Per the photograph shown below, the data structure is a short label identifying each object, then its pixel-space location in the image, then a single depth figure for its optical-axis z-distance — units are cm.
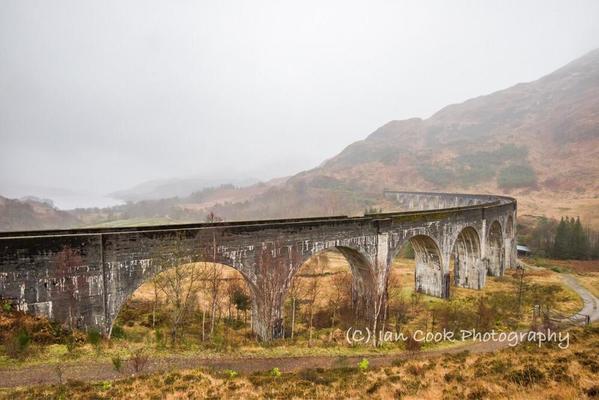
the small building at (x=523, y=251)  6278
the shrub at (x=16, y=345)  1274
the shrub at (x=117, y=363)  1300
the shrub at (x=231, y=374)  1410
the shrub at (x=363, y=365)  1597
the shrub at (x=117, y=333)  1701
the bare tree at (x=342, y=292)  2990
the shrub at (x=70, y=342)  1388
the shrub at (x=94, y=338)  1462
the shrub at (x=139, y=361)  1294
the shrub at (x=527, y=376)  1127
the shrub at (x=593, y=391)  905
